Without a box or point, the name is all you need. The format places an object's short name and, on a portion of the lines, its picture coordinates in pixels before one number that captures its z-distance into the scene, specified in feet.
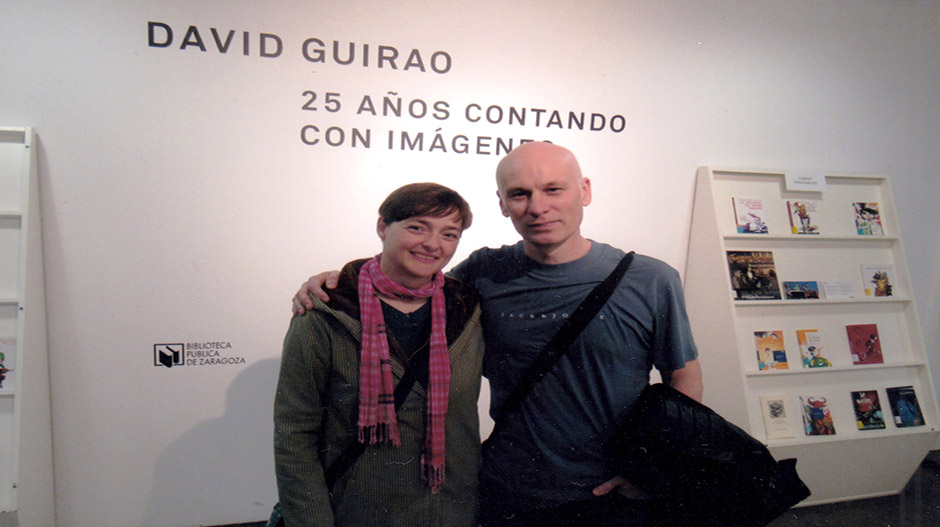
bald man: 4.41
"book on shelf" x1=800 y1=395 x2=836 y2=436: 8.26
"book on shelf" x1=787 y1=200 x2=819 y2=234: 8.66
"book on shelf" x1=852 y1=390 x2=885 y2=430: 8.40
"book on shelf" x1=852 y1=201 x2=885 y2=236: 8.86
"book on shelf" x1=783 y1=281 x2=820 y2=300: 8.57
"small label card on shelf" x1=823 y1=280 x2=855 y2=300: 8.66
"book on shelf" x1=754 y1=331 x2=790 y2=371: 8.39
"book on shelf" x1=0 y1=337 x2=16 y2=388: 6.53
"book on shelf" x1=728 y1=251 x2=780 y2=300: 8.43
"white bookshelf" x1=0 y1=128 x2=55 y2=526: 6.45
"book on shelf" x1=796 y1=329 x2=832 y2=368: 8.48
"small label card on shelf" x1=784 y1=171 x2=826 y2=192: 8.63
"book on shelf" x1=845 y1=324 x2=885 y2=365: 8.62
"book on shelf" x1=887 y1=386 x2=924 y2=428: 8.46
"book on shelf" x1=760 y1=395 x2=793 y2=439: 8.20
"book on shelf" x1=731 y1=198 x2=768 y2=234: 8.54
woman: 4.16
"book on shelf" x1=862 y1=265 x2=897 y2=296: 8.79
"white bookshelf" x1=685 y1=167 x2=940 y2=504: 8.26
